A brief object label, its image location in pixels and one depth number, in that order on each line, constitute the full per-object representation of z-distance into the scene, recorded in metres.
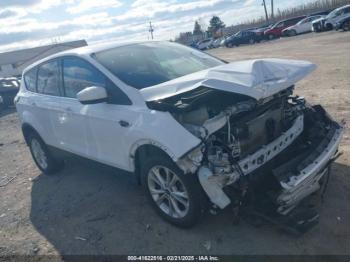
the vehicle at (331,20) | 28.06
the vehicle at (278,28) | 37.28
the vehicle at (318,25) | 30.52
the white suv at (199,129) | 3.41
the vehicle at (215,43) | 47.99
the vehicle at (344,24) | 26.33
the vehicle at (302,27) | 34.81
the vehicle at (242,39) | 39.29
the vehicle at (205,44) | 51.14
